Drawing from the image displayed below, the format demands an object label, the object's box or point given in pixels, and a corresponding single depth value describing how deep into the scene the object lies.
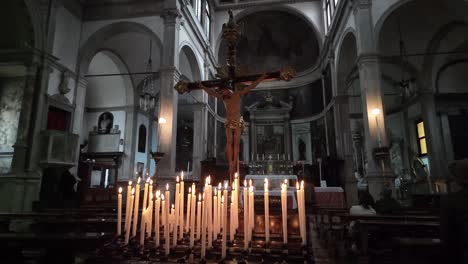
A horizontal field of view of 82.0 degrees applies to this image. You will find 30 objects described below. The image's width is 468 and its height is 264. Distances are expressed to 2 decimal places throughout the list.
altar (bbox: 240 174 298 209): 8.01
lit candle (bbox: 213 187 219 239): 2.46
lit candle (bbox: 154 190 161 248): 2.45
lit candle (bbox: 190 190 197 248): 2.32
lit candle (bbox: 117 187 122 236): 2.65
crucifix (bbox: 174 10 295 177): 4.52
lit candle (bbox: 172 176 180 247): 2.46
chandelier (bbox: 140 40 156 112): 9.80
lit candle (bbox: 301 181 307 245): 2.18
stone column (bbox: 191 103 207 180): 13.20
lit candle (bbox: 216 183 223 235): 2.67
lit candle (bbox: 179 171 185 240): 2.69
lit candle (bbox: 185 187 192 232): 2.68
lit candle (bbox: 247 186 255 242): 2.27
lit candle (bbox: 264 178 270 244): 2.11
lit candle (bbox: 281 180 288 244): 2.03
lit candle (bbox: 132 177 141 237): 2.69
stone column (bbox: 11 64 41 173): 8.04
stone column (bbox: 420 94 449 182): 11.08
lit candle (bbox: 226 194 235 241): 2.41
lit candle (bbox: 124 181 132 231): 2.59
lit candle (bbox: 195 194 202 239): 2.48
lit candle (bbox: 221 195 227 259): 2.13
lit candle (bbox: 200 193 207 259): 2.17
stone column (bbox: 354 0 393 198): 7.99
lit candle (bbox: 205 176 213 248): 2.28
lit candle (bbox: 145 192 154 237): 2.69
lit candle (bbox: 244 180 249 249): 2.22
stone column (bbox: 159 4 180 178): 9.08
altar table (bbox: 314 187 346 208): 10.00
